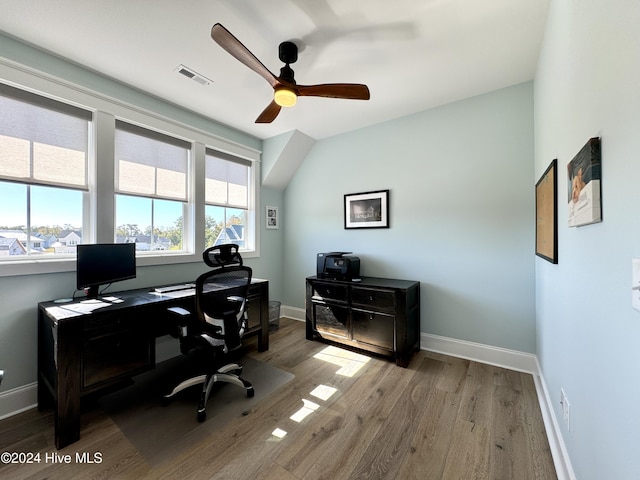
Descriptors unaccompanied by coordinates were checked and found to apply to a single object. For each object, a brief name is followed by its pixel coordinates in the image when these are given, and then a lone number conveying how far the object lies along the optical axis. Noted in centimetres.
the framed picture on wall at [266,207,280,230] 414
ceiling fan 193
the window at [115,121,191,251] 262
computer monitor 204
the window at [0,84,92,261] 200
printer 316
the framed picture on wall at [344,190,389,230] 329
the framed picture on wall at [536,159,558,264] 165
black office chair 197
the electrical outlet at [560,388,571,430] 135
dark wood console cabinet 266
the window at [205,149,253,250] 342
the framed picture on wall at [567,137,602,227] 98
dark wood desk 168
